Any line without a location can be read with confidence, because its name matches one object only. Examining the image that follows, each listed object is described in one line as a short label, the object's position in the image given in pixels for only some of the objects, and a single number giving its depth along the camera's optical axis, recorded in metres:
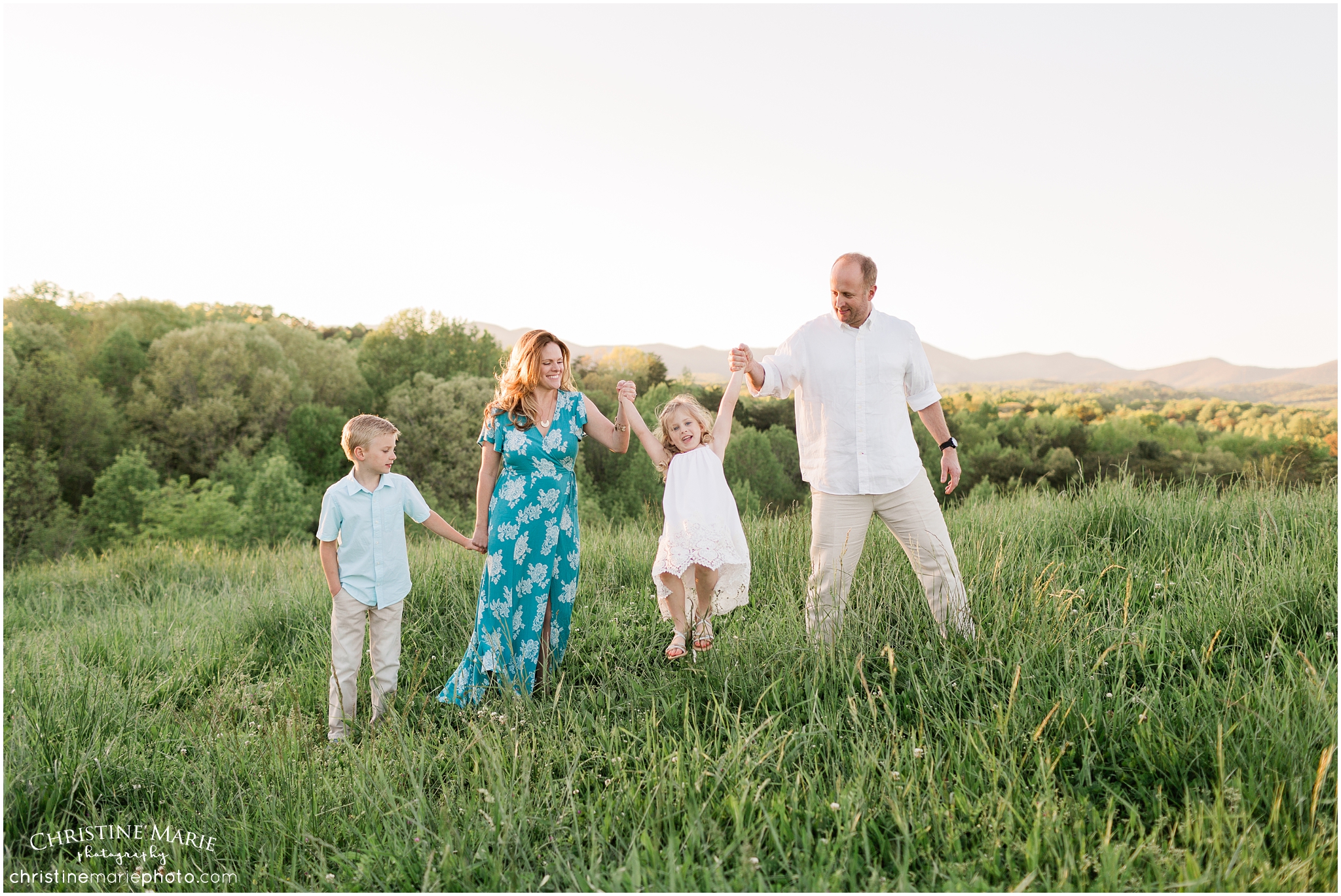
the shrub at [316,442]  34.69
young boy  3.92
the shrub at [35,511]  28.61
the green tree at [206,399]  33.66
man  4.09
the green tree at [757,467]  28.97
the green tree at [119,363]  35.69
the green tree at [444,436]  33.28
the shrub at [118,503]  30.91
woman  4.28
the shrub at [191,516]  30.36
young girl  4.05
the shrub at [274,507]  30.84
